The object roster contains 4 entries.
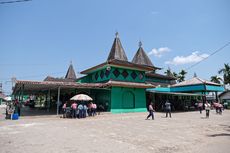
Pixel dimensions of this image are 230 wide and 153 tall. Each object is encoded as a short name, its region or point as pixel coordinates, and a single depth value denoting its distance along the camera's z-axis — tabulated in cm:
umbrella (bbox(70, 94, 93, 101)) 1530
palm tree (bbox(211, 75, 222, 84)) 5835
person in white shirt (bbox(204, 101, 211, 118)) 1668
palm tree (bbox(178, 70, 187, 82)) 6138
